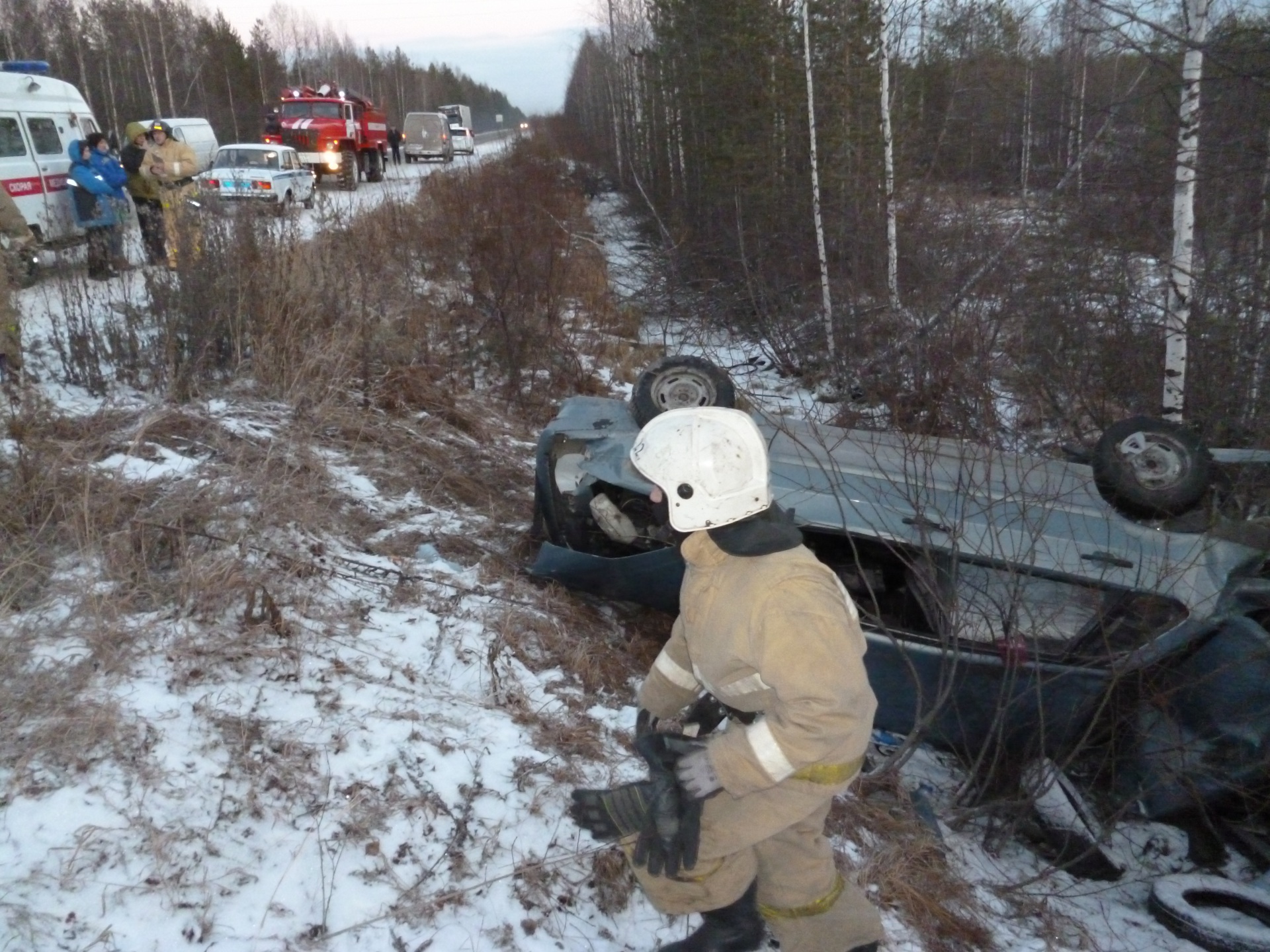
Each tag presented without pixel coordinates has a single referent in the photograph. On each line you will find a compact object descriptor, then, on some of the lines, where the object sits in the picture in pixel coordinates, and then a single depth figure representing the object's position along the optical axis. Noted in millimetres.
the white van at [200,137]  18250
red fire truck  21766
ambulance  10359
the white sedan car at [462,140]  41438
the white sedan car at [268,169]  14031
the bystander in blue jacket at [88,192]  8790
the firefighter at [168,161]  9039
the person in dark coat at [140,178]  9383
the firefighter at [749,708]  1761
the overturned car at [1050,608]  3164
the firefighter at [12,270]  4898
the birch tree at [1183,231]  5609
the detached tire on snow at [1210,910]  2943
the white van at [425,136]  33719
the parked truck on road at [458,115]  48500
